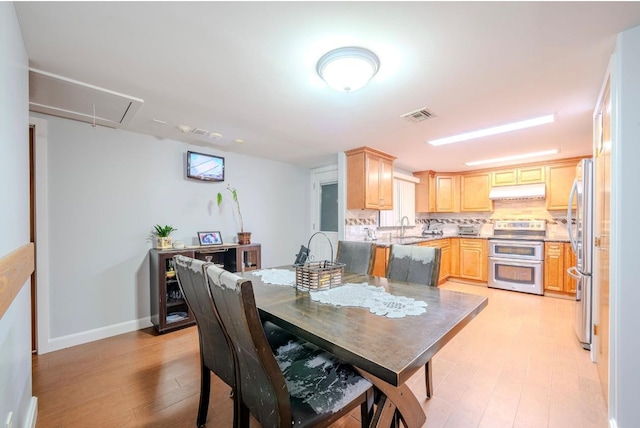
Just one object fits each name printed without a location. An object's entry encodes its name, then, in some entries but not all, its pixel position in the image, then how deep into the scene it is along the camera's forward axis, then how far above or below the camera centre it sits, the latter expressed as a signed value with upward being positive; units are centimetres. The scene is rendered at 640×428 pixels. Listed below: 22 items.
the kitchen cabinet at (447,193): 538 +36
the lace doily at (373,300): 136 -50
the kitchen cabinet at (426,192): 535 +38
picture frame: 336 -33
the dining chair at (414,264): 205 -43
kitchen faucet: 506 -31
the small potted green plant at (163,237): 300 -28
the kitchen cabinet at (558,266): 400 -85
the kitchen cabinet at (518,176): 448 +61
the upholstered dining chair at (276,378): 97 -75
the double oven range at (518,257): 421 -75
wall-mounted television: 337 +59
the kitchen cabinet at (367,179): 362 +46
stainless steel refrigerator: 235 -32
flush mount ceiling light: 153 +86
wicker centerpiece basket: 175 -43
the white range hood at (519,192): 443 +32
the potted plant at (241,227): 364 -22
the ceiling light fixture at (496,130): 261 +86
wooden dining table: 93 -50
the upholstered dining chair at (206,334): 132 -68
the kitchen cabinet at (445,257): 479 -85
